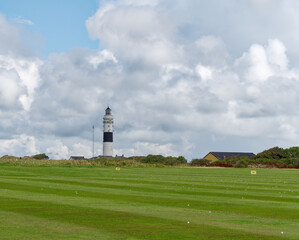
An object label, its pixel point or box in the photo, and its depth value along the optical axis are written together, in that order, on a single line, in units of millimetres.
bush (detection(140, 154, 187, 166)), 130362
